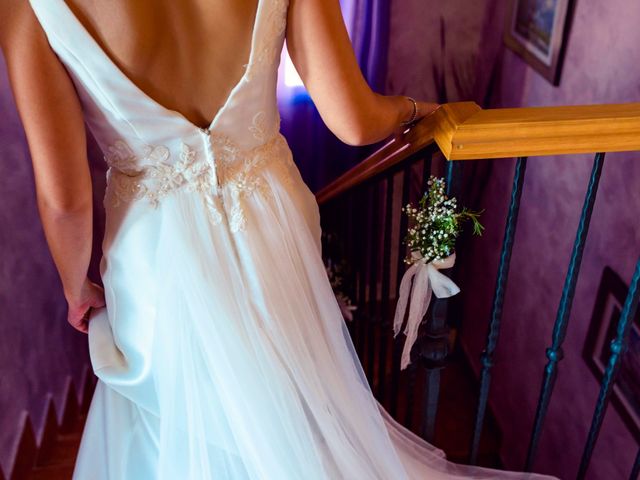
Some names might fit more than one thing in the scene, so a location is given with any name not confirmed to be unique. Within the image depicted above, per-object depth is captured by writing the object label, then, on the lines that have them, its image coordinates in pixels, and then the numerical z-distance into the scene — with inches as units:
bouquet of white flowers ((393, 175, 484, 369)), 53.5
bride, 48.4
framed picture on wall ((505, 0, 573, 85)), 114.8
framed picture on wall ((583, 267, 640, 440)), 101.8
